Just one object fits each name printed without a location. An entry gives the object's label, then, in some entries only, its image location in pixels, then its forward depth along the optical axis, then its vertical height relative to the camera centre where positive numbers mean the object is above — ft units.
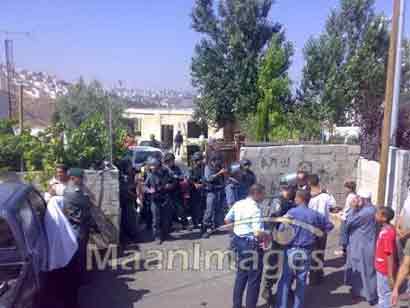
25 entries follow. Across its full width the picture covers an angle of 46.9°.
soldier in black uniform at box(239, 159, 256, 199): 29.76 -3.83
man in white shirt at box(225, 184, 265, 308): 18.80 -5.11
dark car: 13.83 -4.50
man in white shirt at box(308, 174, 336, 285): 22.57 -4.25
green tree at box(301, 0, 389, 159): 60.49 +7.34
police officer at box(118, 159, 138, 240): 28.50 -5.82
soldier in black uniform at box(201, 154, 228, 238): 29.63 -4.71
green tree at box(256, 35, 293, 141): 54.24 +2.83
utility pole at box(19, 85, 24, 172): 27.12 -2.85
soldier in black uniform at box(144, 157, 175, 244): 28.04 -4.68
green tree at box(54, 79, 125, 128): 99.50 +2.48
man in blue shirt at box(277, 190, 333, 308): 18.81 -5.24
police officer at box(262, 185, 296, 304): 20.56 -4.74
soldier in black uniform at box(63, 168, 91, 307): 18.70 -4.74
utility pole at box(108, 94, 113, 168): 28.01 -1.15
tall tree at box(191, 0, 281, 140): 62.03 +8.83
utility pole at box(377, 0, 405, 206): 26.25 +0.81
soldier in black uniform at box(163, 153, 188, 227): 29.58 -4.98
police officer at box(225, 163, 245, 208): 29.66 -4.44
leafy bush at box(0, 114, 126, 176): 26.76 -2.10
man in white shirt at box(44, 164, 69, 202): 22.62 -3.54
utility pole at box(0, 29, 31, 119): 80.18 +8.73
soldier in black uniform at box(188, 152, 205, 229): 31.14 -4.93
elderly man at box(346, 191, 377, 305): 20.66 -5.67
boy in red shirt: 17.84 -5.16
